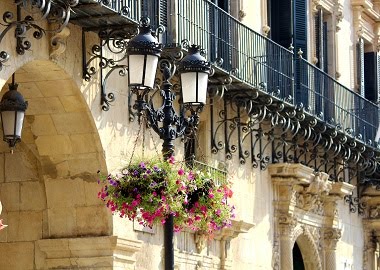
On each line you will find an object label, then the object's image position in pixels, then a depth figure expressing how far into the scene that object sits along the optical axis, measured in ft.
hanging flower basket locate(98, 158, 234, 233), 47.57
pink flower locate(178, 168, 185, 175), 48.06
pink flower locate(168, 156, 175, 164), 47.96
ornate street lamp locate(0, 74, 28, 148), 50.88
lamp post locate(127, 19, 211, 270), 46.52
